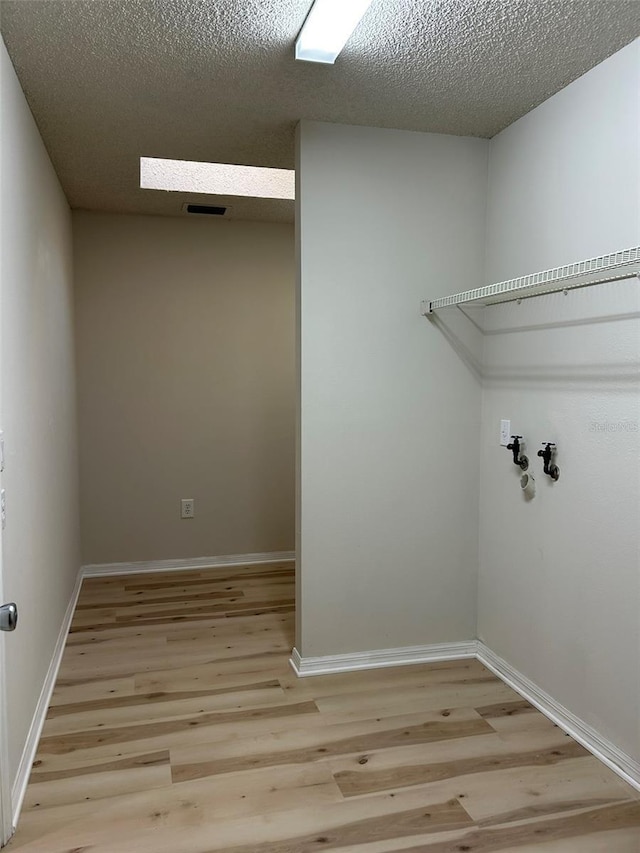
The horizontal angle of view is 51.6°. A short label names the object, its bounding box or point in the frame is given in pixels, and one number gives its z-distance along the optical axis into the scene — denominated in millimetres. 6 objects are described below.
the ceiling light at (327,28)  1932
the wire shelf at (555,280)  1914
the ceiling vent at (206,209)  4062
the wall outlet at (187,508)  4547
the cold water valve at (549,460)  2572
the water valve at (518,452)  2758
